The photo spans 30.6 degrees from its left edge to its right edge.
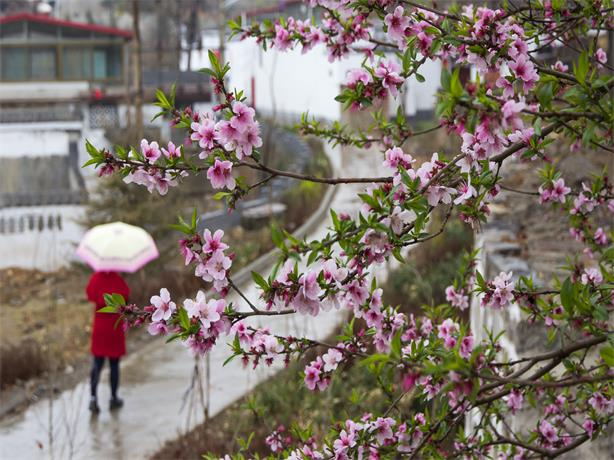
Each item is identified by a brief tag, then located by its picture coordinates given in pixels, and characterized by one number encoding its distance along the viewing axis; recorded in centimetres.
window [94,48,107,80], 3141
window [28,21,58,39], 3048
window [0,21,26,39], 3034
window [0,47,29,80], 3047
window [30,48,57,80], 3069
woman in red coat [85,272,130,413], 898
